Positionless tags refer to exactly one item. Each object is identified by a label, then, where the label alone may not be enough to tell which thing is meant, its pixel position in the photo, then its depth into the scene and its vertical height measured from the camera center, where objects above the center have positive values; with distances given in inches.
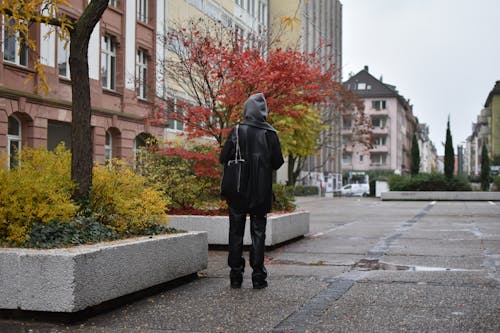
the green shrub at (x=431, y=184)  1884.8 -20.8
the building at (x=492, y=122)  4135.3 +328.9
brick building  977.5 +137.8
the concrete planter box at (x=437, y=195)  1739.7 -46.8
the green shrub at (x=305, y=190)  2511.1 -52.1
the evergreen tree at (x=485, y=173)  2030.0 +8.2
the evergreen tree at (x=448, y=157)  1942.7 +50.8
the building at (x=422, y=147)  6934.1 +288.7
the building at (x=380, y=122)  4596.5 +331.4
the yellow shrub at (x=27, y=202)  254.8 -10.0
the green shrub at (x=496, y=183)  1906.3 -17.9
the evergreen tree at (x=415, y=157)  2050.9 +51.9
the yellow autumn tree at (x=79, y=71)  295.4 +41.4
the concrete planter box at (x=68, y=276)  227.8 -32.4
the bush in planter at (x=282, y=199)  565.6 -18.6
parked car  2847.0 -56.7
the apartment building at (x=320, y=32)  2578.7 +568.5
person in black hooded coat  298.4 -6.1
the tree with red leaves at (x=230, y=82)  605.6 +78.6
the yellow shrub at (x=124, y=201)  303.7 -11.2
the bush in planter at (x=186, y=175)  514.6 -0.4
